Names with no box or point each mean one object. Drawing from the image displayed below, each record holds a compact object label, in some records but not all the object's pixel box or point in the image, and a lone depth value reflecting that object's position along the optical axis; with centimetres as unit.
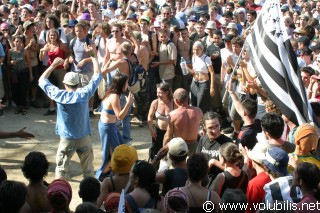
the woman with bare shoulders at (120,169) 662
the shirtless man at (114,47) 1176
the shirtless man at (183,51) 1270
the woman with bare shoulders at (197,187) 584
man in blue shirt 870
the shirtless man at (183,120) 876
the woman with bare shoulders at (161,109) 938
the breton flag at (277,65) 793
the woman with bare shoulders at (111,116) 923
